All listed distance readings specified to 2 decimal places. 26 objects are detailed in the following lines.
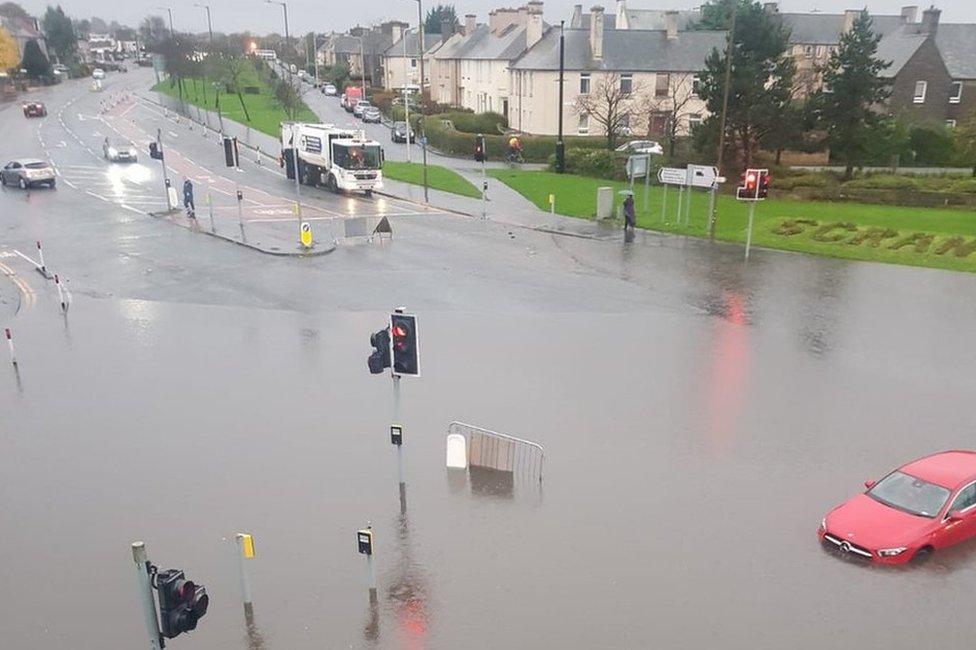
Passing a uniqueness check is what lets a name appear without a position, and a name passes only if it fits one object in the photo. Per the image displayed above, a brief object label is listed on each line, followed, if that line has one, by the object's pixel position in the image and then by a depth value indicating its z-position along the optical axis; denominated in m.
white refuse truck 39.00
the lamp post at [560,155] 47.33
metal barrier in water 12.68
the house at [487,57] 66.06
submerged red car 10.59
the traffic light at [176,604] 6.50
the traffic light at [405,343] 11.77
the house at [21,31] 107.88
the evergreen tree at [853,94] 41.94
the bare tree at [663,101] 57.38
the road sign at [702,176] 29.88
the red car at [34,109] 67.69
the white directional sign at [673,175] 31.98
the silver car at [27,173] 37.91
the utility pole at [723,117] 28.44
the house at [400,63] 96.62
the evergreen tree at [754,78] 39.75
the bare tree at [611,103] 53.16
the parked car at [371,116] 73.38
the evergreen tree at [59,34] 122.04
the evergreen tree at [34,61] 99.75
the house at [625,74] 57.44
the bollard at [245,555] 9.39
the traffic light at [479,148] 47.99
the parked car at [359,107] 74.81
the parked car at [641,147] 49.08
